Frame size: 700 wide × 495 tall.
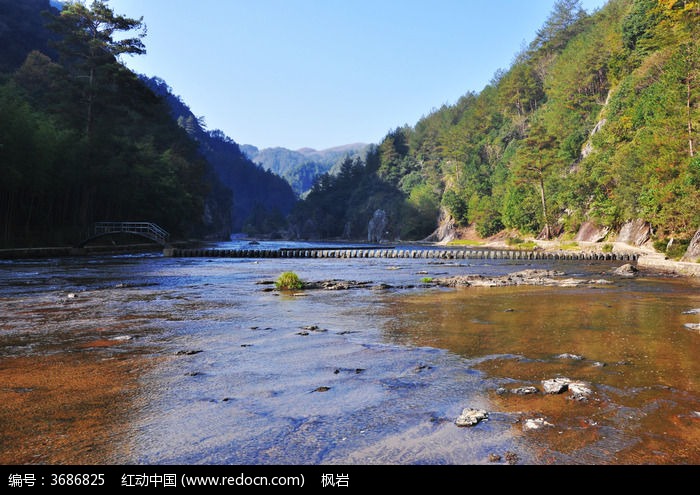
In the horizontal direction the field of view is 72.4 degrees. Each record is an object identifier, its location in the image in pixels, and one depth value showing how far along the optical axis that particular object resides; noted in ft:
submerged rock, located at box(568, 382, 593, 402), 20.17
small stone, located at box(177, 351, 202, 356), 29.15
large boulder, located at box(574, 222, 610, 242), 185.78
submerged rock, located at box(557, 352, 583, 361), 26.89
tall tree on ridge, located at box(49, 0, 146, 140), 173.88
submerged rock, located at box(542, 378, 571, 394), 21.08
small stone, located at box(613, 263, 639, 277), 87.78
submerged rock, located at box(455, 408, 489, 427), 17.29
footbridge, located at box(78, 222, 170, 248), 164.32
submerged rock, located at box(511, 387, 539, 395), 21.01
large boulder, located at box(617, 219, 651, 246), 152.85
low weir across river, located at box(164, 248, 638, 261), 150.10
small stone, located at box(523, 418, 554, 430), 16.99
